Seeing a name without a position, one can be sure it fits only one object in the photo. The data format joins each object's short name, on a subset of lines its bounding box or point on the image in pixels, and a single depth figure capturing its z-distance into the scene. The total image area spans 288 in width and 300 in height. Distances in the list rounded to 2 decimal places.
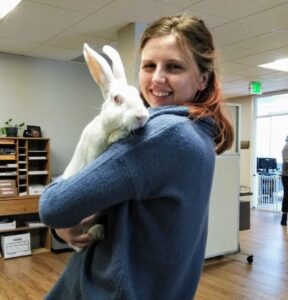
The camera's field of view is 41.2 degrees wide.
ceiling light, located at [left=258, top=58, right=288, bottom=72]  5.72
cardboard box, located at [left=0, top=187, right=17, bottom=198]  4.79
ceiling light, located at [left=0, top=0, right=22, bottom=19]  3.41
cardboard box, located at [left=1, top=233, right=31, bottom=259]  4.78
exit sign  7.37
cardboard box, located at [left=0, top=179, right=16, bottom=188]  4.81
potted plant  4.98
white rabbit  0.85
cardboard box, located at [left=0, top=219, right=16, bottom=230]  4.84
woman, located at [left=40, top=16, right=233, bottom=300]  0.76
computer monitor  8.87
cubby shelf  4.86
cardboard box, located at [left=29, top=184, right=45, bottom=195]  5.03
